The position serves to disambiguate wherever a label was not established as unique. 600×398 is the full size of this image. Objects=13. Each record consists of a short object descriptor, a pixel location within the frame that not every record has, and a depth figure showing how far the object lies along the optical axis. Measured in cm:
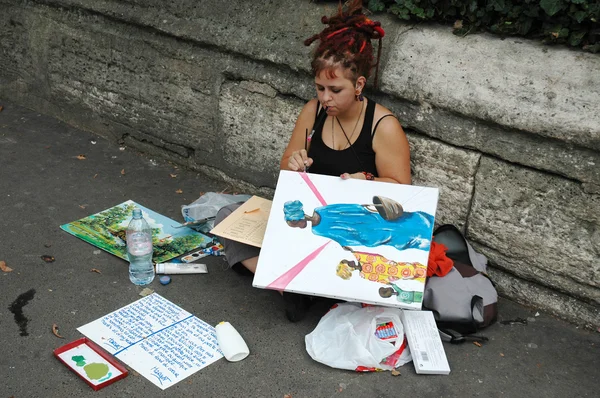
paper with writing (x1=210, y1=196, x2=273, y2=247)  329
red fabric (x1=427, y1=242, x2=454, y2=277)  319
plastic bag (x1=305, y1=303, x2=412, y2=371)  293
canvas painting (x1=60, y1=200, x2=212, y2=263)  379
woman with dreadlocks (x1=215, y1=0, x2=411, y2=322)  313
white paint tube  358
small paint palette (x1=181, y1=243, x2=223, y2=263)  375
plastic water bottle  347
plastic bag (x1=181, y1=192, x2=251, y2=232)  408
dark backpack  315
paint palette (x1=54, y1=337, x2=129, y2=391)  278
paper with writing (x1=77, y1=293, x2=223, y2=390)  289
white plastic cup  296
